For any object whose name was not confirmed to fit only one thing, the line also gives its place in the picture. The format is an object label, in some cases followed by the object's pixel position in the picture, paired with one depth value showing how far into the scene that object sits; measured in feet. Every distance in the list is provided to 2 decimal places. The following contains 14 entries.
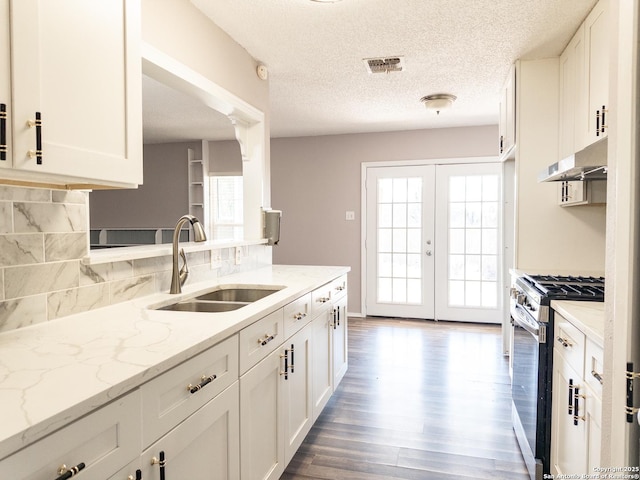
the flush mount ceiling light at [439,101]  12.46
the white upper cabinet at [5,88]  3.22
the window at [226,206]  19.77
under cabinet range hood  5.48
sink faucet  6.25
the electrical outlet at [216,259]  8.08
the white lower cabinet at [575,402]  4.46
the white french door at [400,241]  17.11
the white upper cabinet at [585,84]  6.87
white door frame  17.29
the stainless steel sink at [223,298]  6.36
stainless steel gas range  6.05
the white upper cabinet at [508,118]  10.07
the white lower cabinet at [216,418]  2.69
